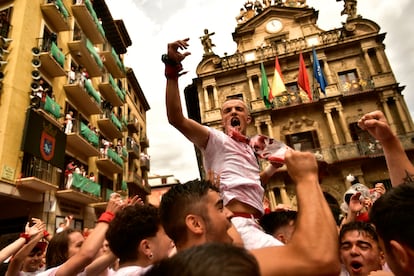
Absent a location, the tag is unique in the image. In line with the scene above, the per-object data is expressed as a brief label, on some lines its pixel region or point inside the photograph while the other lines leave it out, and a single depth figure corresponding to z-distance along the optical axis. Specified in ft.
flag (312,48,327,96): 55.72
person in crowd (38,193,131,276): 7.87
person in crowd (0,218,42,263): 11.25
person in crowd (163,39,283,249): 7.19
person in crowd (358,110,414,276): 4.08
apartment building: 36.99
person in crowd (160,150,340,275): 3.89
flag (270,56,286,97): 54.95
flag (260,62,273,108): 57.72
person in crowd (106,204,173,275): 7.60
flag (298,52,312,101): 55.21
